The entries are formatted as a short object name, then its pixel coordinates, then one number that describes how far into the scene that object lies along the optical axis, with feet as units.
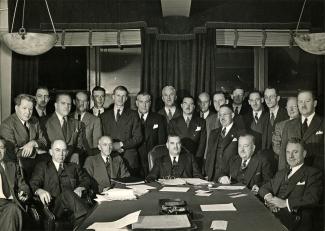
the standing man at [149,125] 16.88
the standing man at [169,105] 17.17
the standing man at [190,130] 16.74
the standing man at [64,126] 15.58
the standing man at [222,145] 15.33
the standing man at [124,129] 16.19
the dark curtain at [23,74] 19.92
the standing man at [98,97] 17.08
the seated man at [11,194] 12.30
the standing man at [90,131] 16.12
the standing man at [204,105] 17.29
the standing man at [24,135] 14.32
